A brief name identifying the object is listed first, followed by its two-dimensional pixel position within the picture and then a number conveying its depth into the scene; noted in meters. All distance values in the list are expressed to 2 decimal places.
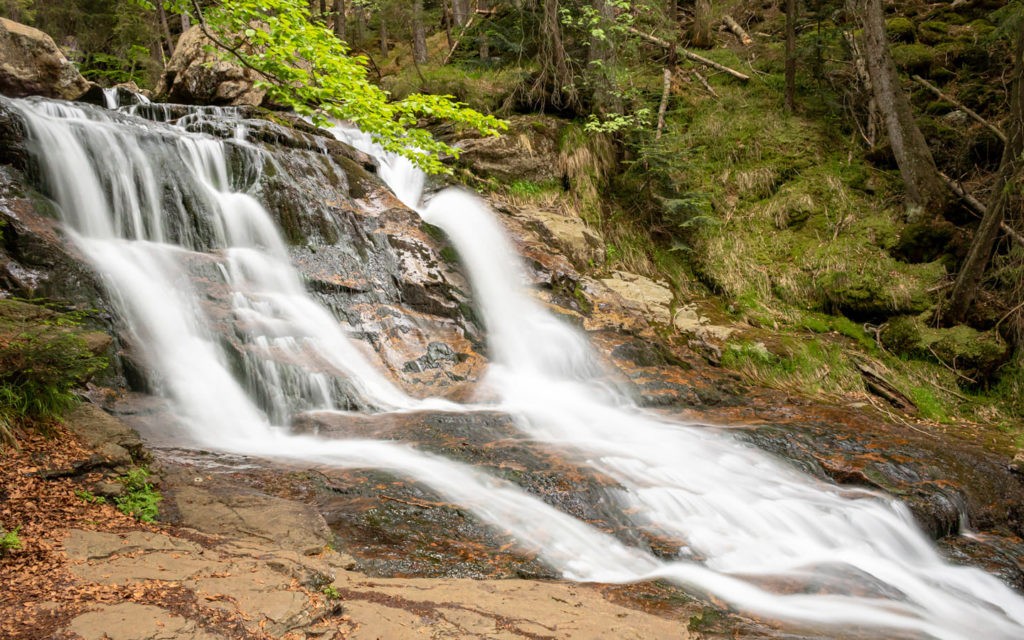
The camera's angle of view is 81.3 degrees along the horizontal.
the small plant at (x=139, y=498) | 3.80
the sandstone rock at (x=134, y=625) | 2.42
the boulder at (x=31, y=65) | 10.70
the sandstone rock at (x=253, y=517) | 3.80
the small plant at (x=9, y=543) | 2.95
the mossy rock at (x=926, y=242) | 10.88
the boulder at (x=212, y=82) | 13.18
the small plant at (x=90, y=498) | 3.76
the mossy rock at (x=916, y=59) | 14.01
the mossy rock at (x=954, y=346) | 9.40
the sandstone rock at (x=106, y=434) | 4.30
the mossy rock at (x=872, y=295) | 10.49
